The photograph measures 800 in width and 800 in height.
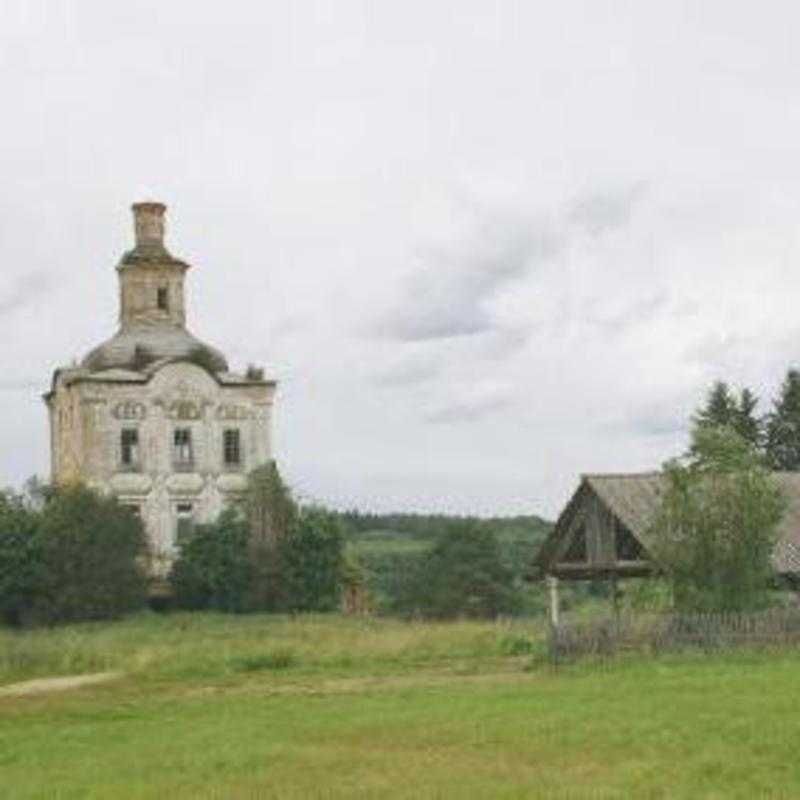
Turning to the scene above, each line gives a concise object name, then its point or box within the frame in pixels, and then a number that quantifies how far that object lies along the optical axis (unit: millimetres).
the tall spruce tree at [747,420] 68862
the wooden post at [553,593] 37281
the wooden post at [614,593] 37300
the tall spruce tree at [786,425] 69375
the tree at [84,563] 58594
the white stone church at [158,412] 65688
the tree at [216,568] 62219
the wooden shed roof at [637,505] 37031
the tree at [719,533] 33156
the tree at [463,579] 67250
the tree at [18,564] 58938
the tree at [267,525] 62156
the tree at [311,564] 62406
